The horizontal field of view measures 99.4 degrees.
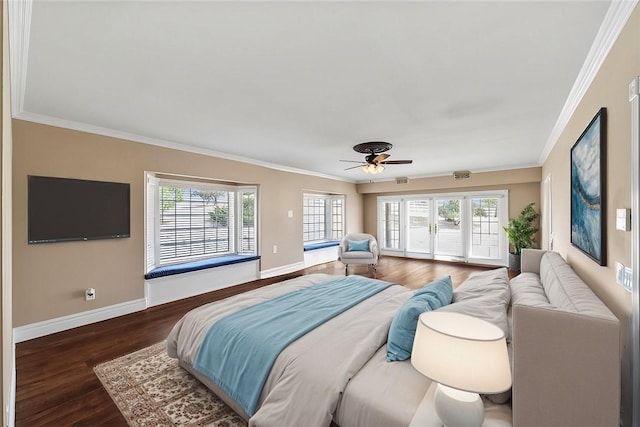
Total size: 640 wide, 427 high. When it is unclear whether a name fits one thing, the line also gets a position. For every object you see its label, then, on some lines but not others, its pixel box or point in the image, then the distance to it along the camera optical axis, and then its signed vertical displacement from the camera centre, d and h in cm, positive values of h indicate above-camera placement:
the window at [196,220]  417 -8
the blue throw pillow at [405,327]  153 -64
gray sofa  95 -55
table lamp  95 -54
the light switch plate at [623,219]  130 -1
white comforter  135 -82
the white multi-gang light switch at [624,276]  129 -30
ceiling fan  372 +93
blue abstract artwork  165 +19
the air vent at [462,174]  641 +101
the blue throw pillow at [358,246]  603 -66
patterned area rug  177 -131
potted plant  578 -32
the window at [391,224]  811 -23
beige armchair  586 -76
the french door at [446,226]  664 -26
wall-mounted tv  290 +7
